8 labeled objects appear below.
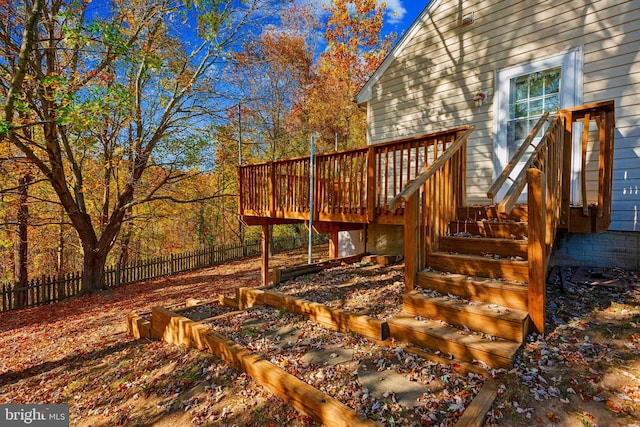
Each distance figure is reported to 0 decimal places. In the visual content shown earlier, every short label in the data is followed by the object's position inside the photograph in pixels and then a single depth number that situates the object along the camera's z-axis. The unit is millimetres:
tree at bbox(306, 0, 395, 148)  17812
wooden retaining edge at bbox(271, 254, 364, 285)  5386
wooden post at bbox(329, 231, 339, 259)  8203
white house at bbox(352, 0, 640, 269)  4441
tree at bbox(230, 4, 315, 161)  17328
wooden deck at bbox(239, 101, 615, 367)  2693
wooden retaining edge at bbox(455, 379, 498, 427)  1889
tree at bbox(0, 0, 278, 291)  7203
